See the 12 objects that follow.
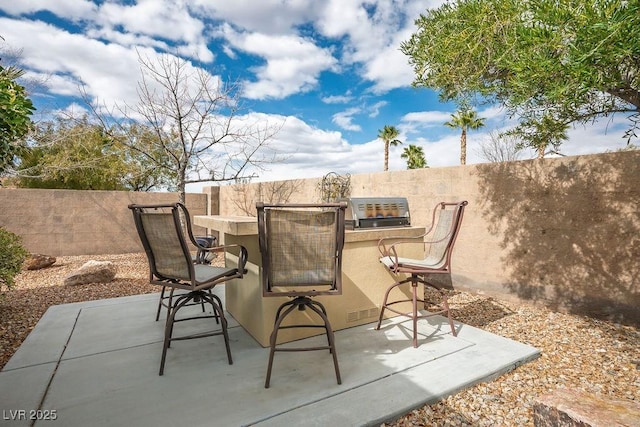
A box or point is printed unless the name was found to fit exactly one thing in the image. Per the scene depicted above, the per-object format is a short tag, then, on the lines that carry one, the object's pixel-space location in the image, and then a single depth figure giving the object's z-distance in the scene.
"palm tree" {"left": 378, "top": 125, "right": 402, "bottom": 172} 20.84
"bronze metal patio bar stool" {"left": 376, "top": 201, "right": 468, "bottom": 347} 2.47
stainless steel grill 3.03
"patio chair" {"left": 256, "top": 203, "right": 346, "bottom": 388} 1.84
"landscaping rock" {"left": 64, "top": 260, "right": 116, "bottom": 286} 4.83
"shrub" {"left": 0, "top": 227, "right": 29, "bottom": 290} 3.46
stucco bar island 2.38
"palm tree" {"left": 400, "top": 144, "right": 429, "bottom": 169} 20.55
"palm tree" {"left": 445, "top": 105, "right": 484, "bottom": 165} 16.12
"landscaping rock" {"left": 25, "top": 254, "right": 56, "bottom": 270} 6.01
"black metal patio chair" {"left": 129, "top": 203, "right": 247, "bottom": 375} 2.01
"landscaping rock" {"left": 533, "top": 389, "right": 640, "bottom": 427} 1.38
